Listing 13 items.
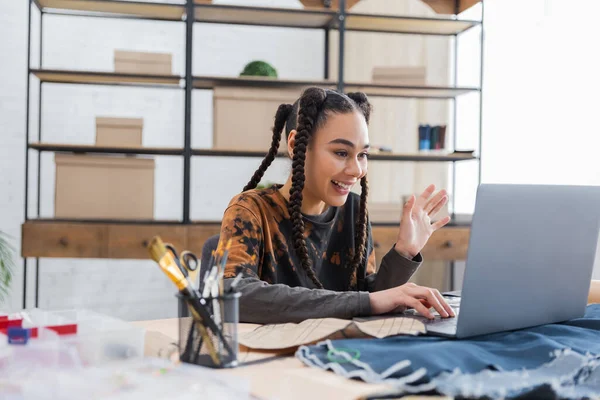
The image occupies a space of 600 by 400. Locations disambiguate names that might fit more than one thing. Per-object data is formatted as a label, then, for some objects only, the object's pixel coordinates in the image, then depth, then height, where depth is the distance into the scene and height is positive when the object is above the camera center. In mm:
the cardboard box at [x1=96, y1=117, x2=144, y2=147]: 3189 +246
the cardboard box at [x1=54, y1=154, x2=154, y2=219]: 3131 -29
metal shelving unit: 3197 +592
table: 692 -224
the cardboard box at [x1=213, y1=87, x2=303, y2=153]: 3213 +342
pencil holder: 785 -181
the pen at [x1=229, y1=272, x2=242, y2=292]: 831 -132
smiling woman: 1418 -68
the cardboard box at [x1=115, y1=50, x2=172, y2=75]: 3209 +593
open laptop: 905 -98
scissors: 840 -110
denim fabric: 714 -212
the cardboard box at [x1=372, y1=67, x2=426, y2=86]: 3432 +596
